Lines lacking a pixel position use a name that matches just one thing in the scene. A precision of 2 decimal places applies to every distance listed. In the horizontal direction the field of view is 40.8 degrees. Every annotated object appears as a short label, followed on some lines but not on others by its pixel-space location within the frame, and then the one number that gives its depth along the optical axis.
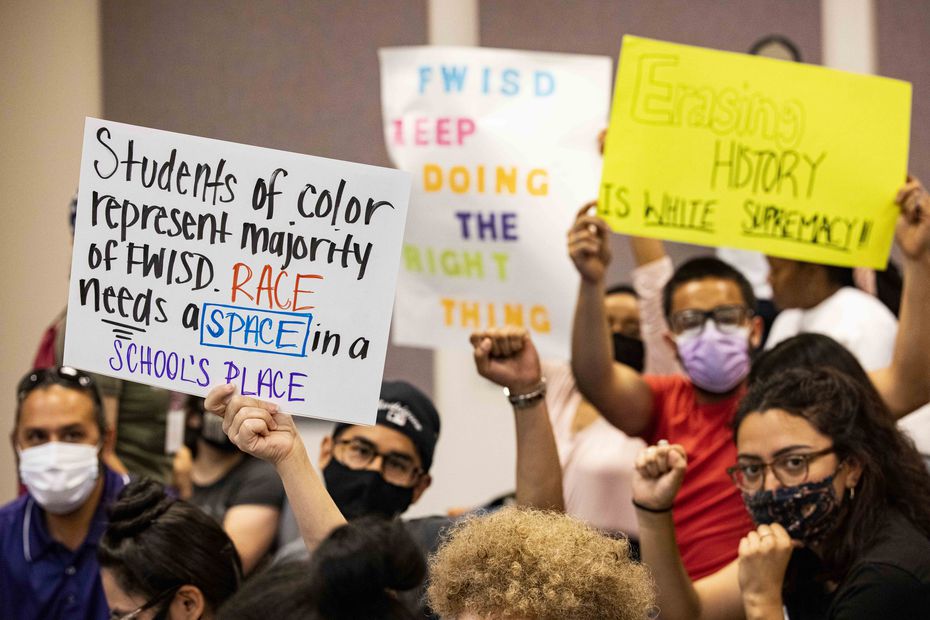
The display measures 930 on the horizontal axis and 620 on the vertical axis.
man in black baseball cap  2.87
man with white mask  3.06
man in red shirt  3.05
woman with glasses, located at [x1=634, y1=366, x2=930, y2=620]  2.47
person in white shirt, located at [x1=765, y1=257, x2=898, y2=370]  3.53
